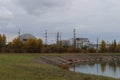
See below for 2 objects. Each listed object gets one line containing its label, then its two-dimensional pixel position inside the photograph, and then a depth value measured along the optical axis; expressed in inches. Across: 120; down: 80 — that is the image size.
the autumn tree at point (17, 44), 4412.6
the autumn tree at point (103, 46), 6114.7
